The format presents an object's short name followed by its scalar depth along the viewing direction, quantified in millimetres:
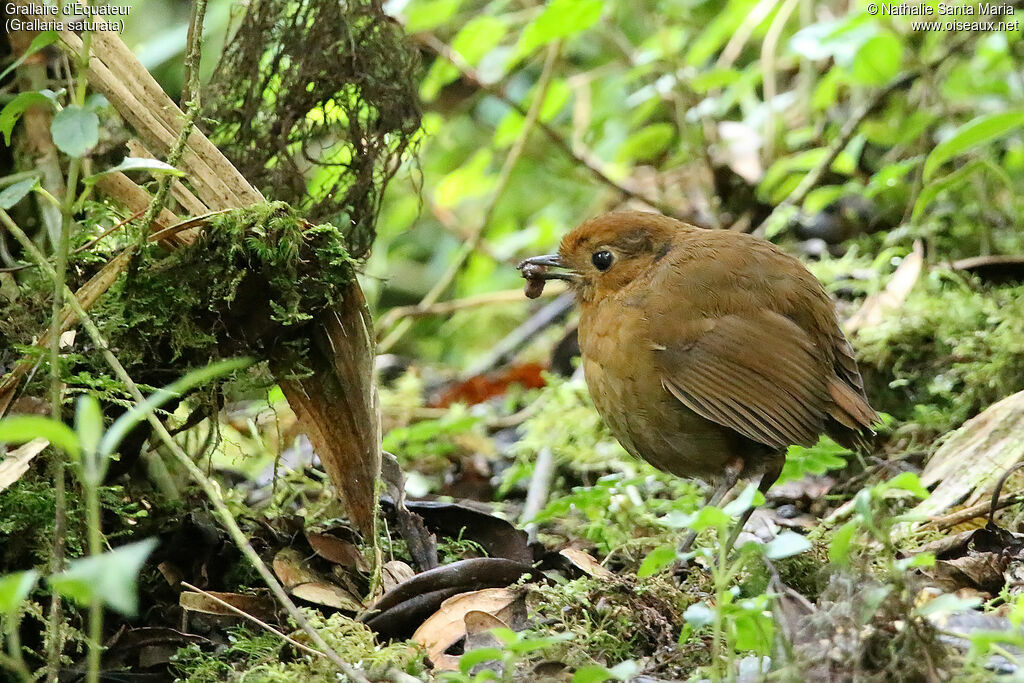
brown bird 5727
